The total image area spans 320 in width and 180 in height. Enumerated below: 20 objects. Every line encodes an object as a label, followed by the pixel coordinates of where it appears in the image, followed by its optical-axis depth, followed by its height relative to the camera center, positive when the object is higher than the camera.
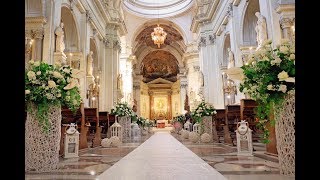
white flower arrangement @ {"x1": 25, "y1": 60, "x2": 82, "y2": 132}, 3.42 +0.33
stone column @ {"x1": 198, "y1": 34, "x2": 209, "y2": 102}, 14.70 +2.59
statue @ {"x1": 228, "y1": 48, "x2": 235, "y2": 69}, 10.97 +2.07
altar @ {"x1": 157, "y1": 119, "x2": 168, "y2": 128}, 29.43 -1.27
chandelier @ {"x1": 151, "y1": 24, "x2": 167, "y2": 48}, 20.30 +5.66
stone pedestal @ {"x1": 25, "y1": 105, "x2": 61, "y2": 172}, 3.50 -0.42
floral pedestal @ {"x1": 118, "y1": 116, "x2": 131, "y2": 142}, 10.73 -0.55
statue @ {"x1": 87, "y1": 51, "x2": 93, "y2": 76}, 11.21 +1.95
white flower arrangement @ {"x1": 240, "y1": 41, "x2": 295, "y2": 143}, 2.76 +0.36
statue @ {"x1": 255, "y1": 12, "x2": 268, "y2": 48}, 7.62 +2.30
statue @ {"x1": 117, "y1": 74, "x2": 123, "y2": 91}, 14.68 +1.63
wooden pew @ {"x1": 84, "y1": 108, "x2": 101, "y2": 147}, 8.54 -0.07
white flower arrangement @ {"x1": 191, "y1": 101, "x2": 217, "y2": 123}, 8.96 +0.01
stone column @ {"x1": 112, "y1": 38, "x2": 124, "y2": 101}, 14.43 +2.50
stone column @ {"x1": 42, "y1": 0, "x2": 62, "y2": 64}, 7.69 +2.29
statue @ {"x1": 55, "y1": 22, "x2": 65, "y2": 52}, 8.01 +2.17
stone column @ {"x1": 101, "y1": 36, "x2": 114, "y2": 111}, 13.88 +1.92
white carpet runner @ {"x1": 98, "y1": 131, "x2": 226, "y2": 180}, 3.03 -0.73
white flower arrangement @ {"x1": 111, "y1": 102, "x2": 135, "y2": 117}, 10.25 +0.10
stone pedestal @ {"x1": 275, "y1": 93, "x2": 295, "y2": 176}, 2.86 -0.26
